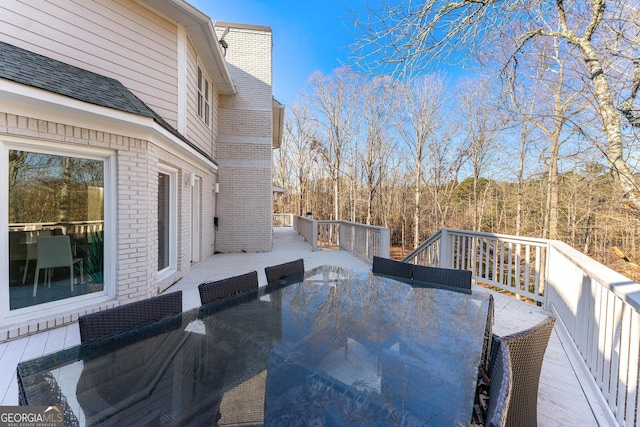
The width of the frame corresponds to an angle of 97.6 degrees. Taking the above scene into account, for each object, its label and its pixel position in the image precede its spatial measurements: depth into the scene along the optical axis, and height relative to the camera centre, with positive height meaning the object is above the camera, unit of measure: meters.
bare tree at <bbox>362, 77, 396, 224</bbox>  16.61 +4.11
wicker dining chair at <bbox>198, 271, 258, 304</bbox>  2.47 -0.81
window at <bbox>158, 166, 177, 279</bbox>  5.12 -0.38
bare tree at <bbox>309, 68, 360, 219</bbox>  17.25 +5.91
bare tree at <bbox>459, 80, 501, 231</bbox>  14.60 +3.99
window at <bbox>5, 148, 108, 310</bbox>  3.24 -0.34
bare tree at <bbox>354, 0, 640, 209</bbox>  4.08 +2.70
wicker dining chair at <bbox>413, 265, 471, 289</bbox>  3.07 -0.80
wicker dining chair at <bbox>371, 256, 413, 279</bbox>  3.51 -0.81
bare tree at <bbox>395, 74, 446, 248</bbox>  15.47 +5.08
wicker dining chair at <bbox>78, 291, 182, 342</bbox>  1.72 -0.79
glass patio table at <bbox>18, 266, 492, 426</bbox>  1.21 -0.91
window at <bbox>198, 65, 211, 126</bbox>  7.03 +2.75
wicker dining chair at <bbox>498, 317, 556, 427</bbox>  1.34 -0.83
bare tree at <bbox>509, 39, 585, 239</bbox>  6.05 +2.91
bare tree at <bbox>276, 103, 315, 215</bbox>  22.42 +4.29
